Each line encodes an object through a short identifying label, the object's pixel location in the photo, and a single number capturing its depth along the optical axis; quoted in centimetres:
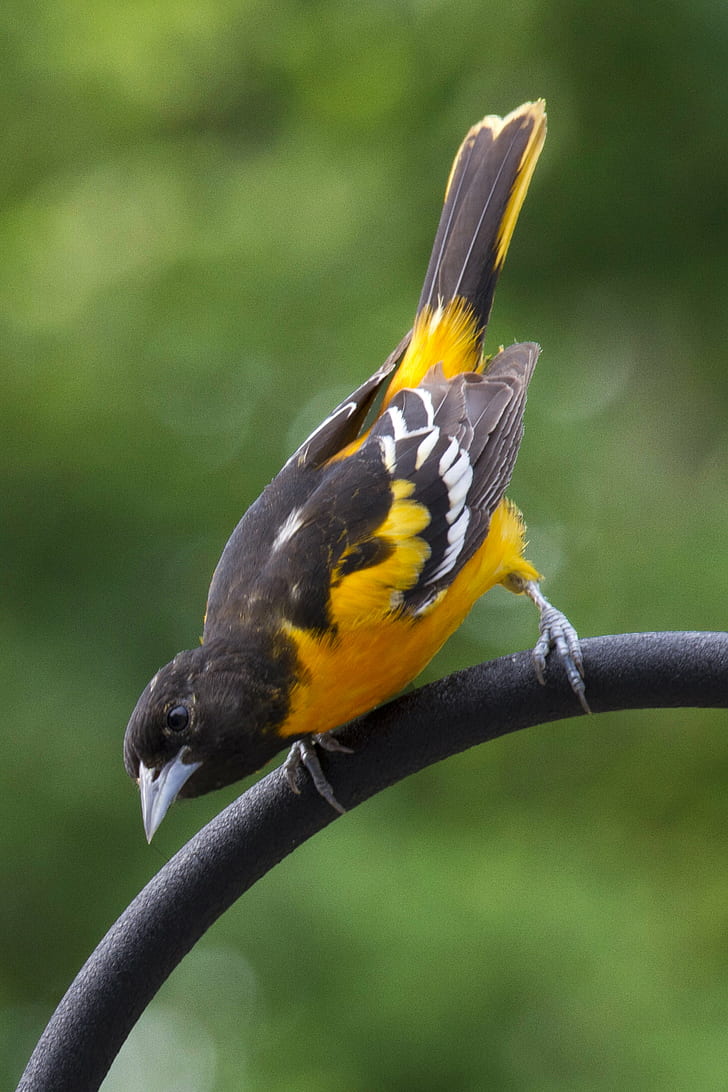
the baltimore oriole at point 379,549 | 413
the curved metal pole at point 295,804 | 407
